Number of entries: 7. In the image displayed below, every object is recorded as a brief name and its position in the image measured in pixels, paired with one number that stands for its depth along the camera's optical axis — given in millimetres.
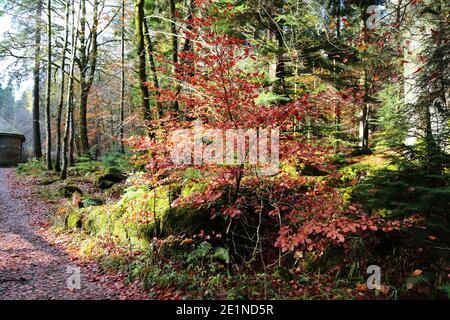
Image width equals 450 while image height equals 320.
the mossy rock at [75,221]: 9133
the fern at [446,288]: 4210
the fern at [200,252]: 6040
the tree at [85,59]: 17156
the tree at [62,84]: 14492
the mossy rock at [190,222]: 6723
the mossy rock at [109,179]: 13062
